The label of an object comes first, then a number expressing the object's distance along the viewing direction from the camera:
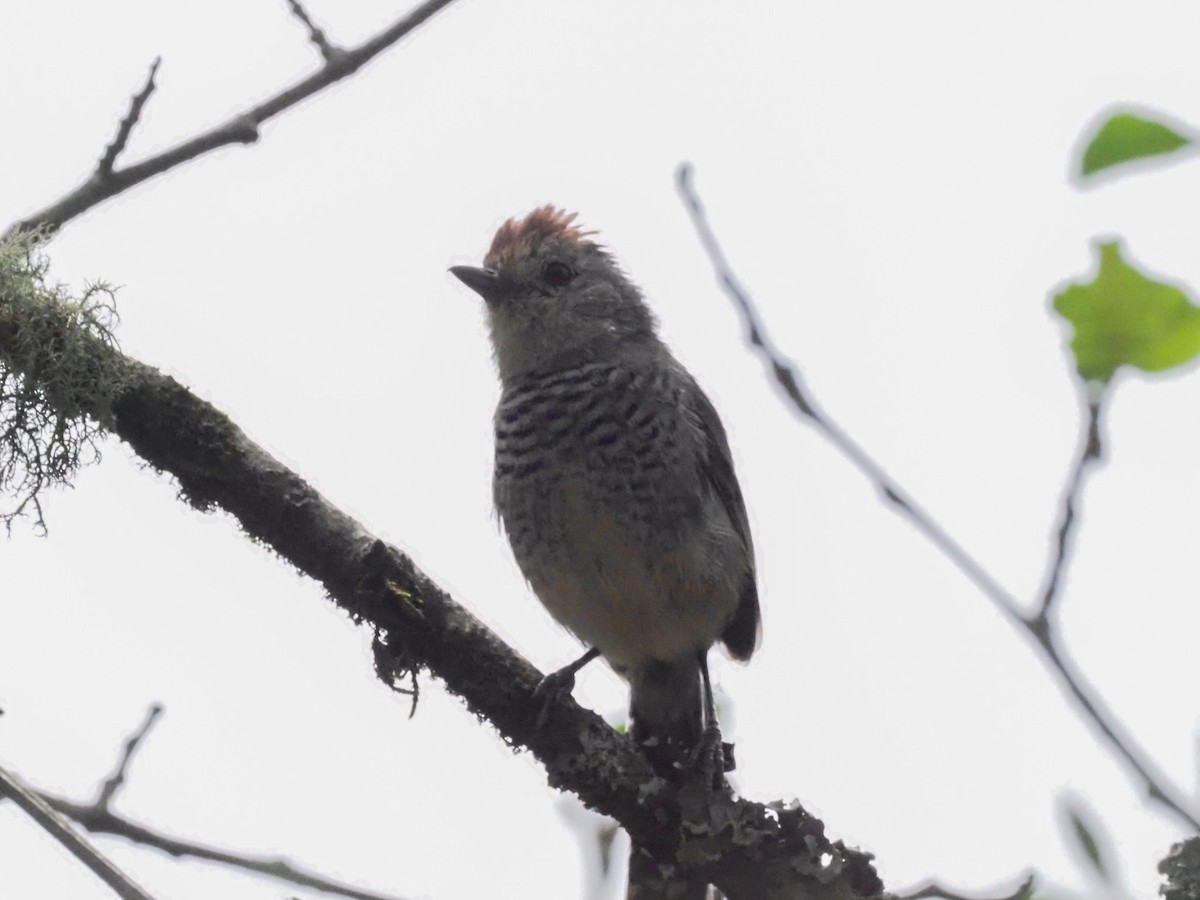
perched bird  9.02
